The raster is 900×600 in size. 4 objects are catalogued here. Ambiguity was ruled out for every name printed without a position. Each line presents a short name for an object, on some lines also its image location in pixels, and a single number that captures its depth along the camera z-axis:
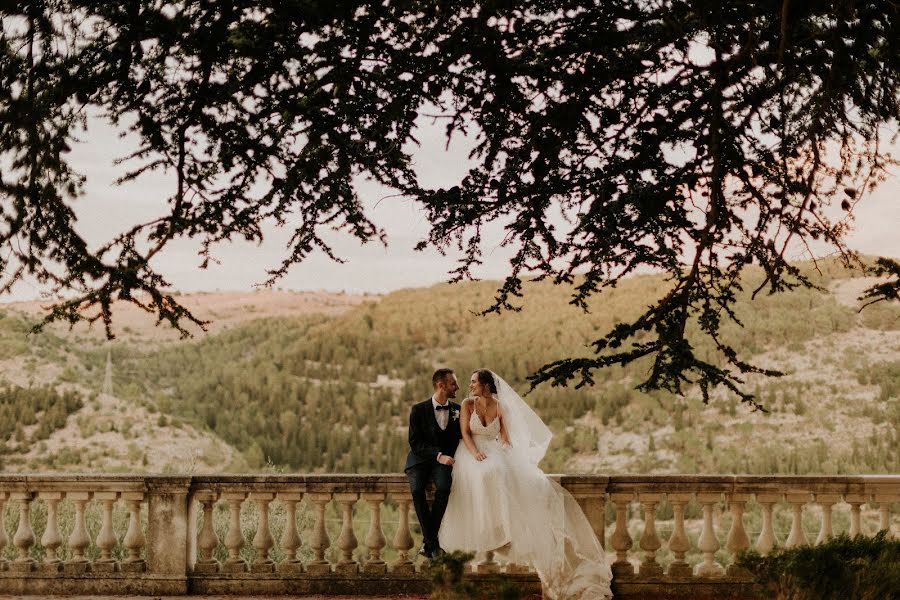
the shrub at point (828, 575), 5.48
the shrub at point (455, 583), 5.39
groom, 8.31
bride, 8.29
